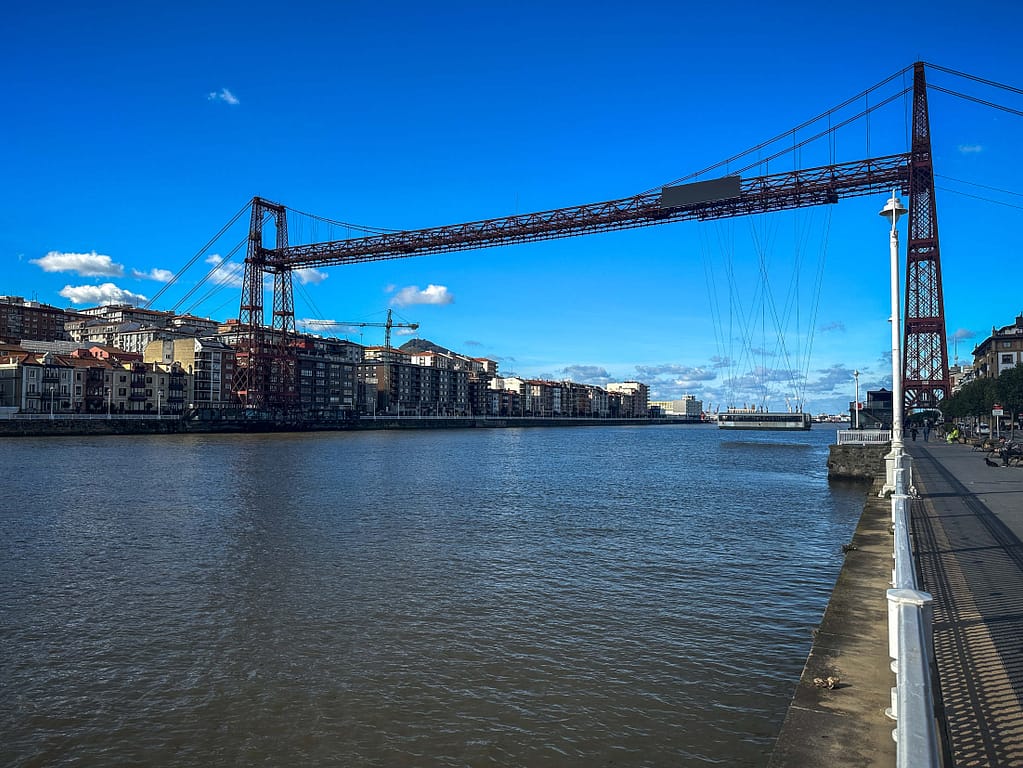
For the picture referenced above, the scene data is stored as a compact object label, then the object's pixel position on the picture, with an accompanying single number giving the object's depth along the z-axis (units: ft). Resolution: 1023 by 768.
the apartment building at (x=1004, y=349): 278.87
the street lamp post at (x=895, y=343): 53.62
